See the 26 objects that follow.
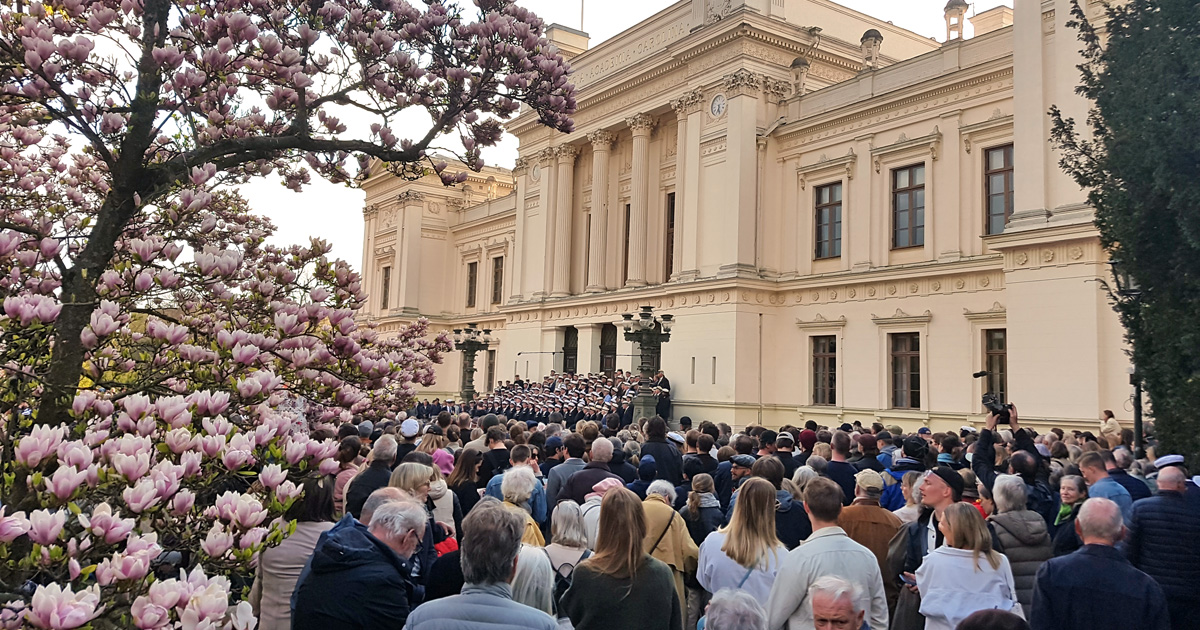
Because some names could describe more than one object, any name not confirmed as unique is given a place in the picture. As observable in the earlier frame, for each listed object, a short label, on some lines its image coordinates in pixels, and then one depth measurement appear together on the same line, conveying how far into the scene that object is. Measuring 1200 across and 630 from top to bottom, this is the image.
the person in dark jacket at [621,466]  7.25
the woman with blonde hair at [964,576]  4.17
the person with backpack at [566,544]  4.53
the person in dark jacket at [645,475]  6.58
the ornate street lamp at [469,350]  29.69
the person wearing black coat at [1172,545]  5.20
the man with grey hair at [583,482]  6.20
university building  16.50
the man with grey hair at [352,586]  3.48
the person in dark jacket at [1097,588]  3.96
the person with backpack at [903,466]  6.58
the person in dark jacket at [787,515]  5.73
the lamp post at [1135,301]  9.50
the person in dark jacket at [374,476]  5.41
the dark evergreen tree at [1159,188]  8.32
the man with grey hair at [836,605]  3.05
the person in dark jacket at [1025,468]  6.56
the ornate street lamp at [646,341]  20.80
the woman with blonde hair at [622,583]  3.78
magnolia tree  2.26
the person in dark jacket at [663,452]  8.09
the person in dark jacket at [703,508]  5.87
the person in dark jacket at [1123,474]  6.64
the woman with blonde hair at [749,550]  4.54
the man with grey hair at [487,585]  3.02
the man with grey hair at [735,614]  2.92
